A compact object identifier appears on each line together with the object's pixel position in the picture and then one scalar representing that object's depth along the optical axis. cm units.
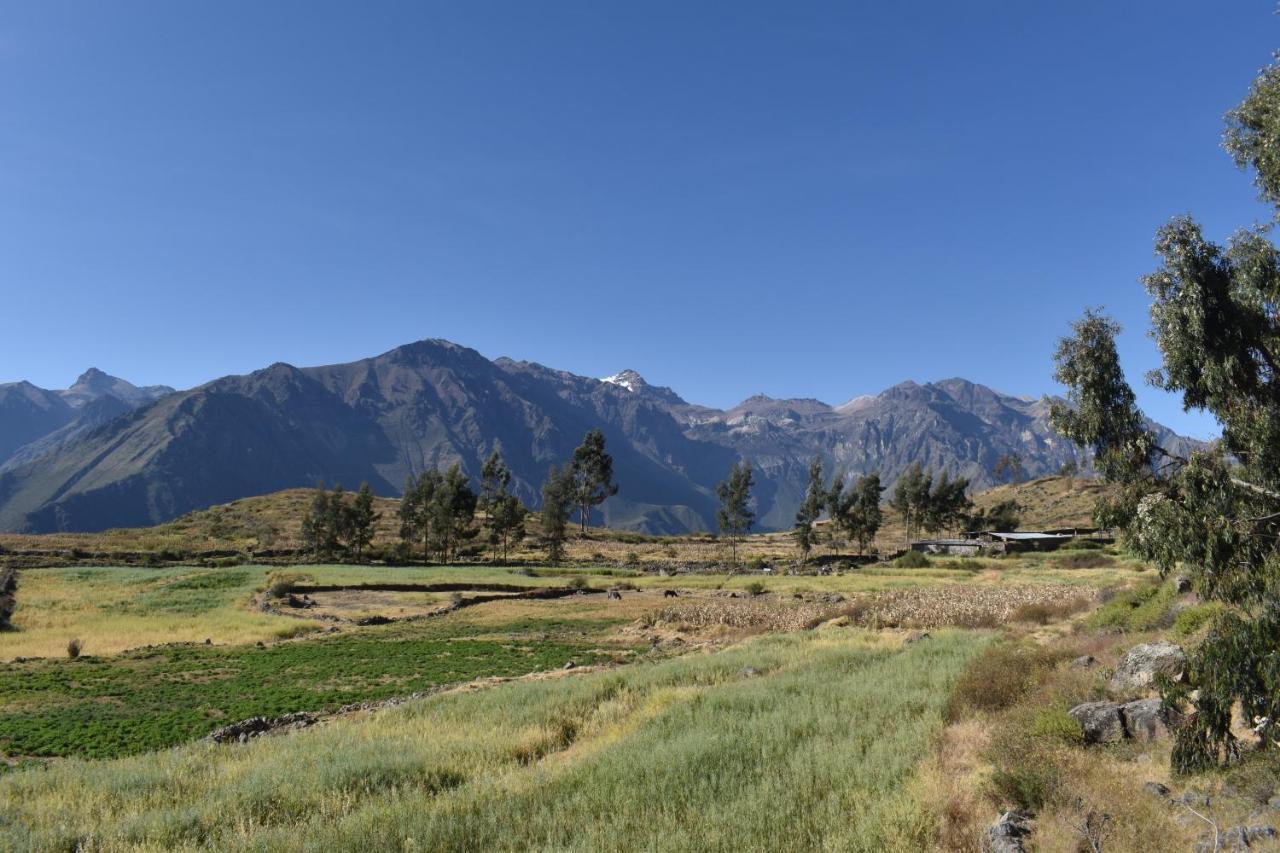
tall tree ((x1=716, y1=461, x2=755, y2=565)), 11269
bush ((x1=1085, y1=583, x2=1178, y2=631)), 2381
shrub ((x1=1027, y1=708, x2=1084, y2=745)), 1265
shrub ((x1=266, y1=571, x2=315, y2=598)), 6380
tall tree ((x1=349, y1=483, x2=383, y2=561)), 10338
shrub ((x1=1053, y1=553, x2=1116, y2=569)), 7888
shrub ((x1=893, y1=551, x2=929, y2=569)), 8588
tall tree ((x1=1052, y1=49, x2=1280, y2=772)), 1313
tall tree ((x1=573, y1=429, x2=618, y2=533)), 14112
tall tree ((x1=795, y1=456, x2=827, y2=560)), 10456
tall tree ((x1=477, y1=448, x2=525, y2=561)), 10881
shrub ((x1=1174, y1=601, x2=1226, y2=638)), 1898
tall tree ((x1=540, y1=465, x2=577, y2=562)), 10494
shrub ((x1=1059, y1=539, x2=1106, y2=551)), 9581
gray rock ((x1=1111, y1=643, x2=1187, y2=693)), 1440
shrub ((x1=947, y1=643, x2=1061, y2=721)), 1575
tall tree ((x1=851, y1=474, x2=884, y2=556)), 10875
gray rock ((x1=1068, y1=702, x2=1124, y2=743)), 1261
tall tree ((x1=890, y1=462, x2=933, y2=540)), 12481
